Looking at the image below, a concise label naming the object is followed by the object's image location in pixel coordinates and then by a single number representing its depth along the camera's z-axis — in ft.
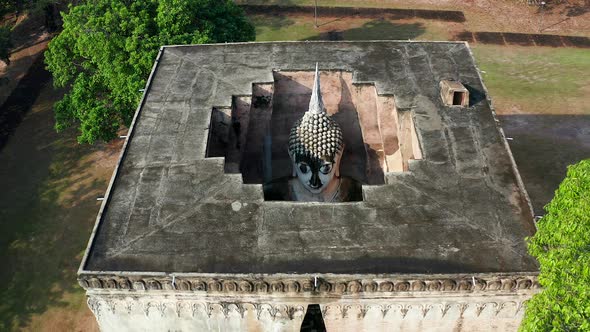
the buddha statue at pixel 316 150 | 85.40
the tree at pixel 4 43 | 161.68
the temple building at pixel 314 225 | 63.67
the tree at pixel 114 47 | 118.83
